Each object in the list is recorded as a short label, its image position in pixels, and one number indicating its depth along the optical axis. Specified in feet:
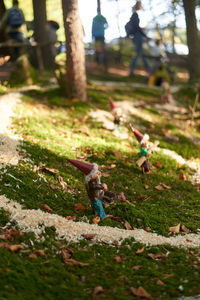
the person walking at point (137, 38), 31.57
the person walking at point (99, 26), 38.47
